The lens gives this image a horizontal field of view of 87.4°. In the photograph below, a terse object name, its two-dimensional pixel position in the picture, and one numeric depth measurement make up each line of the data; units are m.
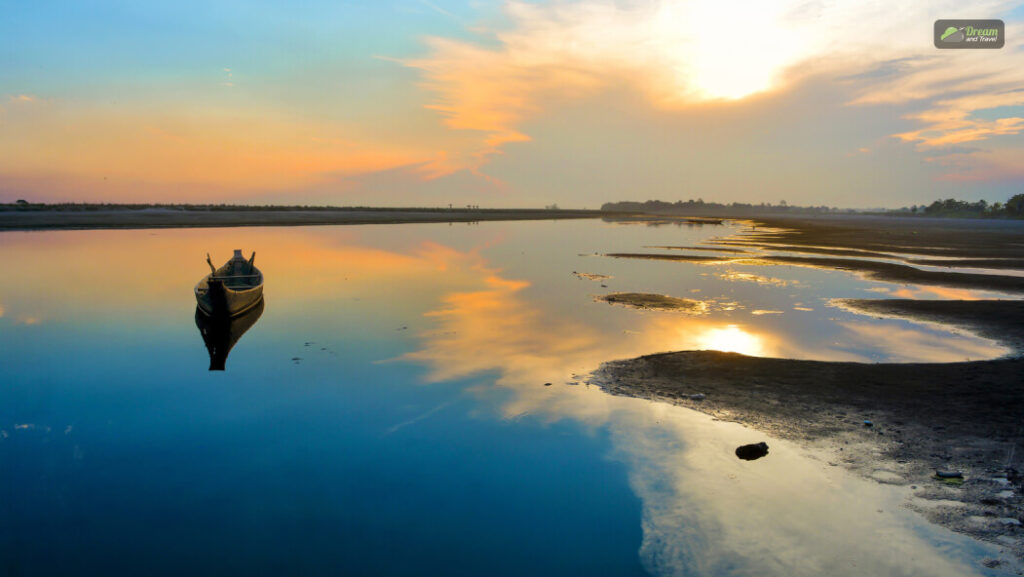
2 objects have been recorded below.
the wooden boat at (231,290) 21.11
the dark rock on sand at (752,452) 10.35
